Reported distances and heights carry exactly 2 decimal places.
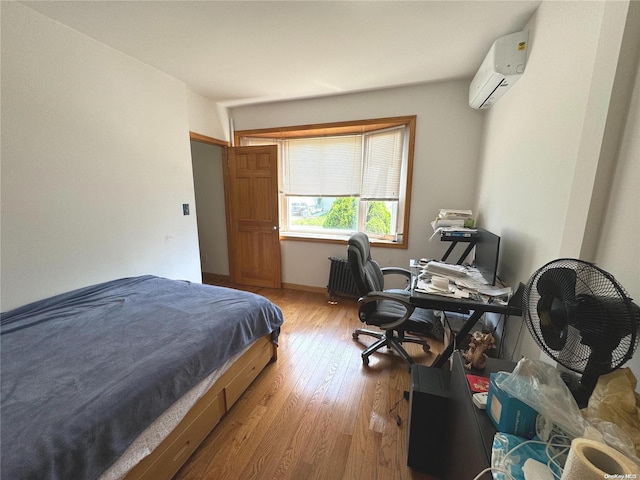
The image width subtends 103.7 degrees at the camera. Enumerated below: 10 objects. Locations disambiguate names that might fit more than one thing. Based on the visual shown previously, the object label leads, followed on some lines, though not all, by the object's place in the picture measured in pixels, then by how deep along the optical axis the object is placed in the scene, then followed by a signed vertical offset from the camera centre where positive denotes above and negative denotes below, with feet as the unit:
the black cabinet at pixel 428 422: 3.83 -3.42
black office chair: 5.90 -2.81
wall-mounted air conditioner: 5.54 +3.12
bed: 2.73 -2.48
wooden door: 11.03 -0.83
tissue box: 2.30 -1.97
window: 9.85 +0.91
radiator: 10.59 -3.39
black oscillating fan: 2.19 -1.10
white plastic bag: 2.13 -1.78
